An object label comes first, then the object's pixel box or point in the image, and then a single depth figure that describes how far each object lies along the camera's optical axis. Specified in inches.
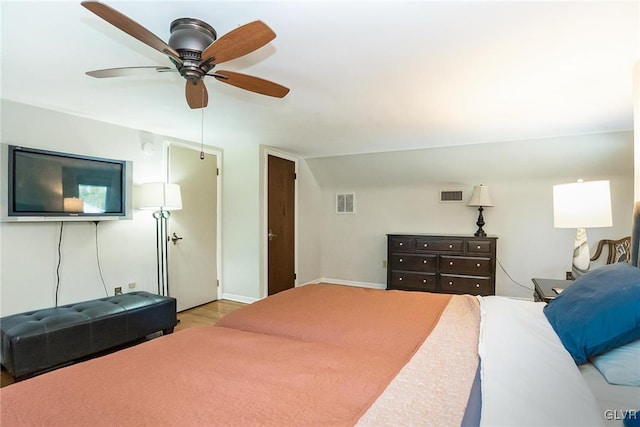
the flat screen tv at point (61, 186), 99.3
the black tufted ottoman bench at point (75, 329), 86.6
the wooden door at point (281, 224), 174.4
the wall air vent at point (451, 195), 185.6
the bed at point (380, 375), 34.8
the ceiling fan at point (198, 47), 49.1
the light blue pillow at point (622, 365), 42.0
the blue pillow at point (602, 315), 44.5
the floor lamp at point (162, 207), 130.3
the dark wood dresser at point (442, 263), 163.3
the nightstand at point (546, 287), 82.7
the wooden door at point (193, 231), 152.8
